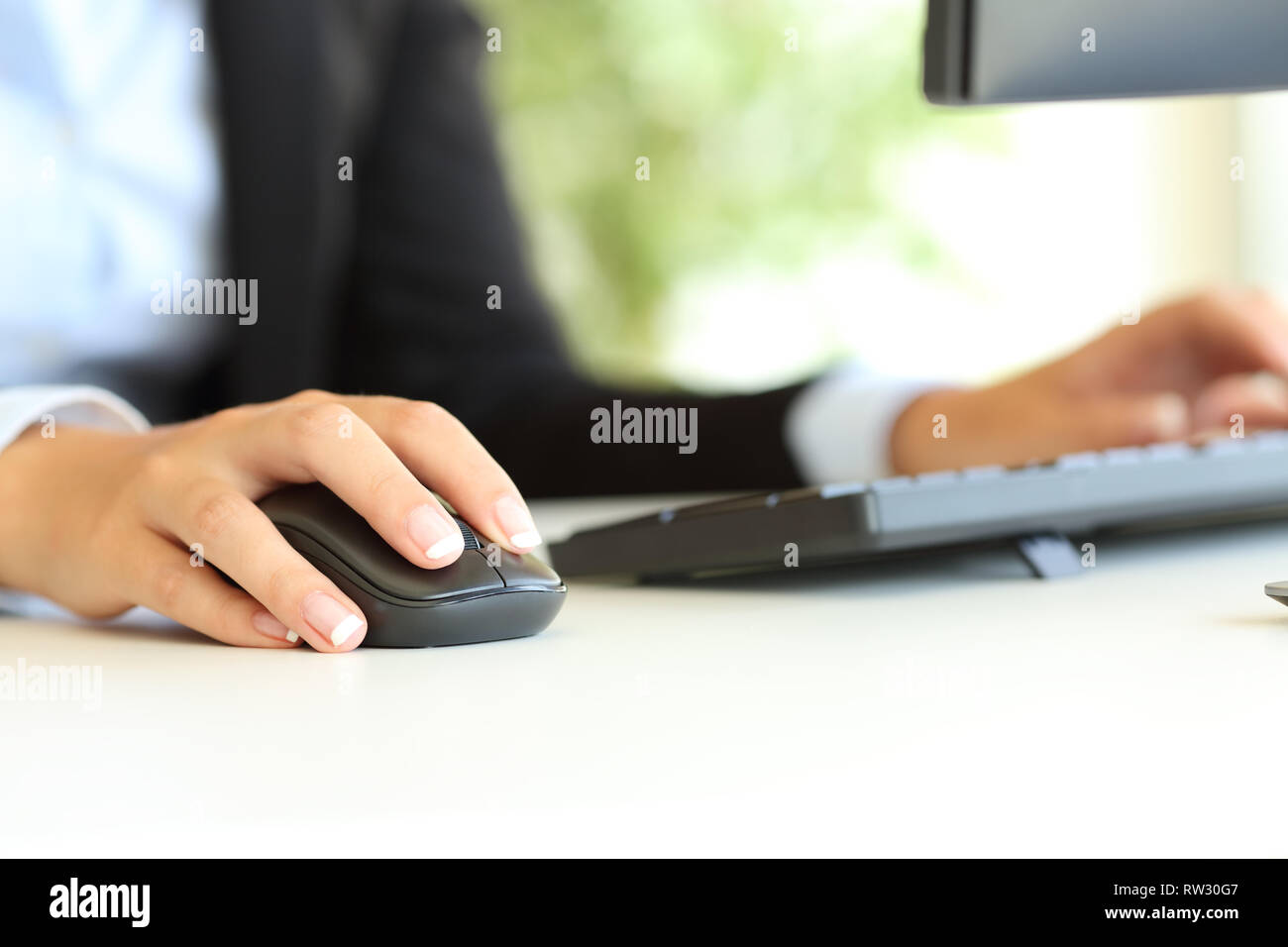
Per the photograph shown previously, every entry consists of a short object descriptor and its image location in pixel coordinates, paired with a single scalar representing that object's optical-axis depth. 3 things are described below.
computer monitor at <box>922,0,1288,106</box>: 1.04
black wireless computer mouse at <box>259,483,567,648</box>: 0.98
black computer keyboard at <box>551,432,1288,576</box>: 1.03
